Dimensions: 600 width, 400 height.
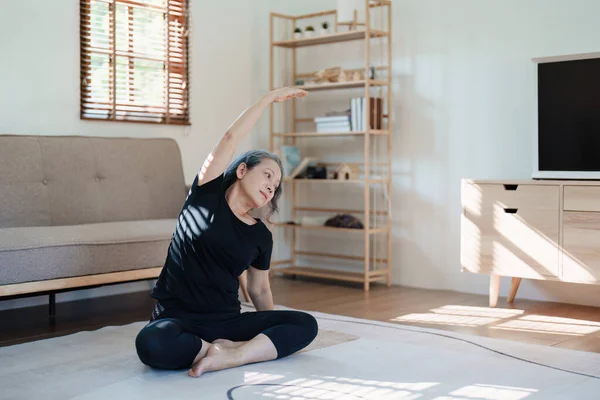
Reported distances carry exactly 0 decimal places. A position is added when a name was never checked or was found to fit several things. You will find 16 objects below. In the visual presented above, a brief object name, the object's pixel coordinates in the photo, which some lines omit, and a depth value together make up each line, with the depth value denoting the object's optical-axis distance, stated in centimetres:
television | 386
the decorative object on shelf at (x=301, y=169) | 521
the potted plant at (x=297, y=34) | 524
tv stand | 373
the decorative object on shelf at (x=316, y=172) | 512
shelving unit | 481
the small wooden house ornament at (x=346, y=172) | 498
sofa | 335
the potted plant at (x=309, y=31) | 517
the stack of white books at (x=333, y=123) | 492
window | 458
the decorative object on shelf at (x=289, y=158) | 525
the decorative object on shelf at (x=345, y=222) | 494
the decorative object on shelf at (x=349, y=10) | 478
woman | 261
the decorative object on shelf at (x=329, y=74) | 496
